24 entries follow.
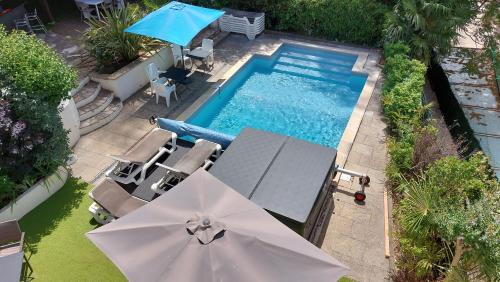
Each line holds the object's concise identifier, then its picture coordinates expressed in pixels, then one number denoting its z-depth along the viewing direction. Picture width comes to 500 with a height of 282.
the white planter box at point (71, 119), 11.67
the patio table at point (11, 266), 6.52
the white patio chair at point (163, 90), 14.25
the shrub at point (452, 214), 6.99
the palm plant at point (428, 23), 15.55
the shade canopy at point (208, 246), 5.48
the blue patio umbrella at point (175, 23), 13.80
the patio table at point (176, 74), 14.89
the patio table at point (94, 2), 17.60
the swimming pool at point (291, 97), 14.41
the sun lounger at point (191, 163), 9.98
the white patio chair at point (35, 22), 17.06
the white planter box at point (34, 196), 9.67
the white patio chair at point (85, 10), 18.47
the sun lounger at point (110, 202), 9.18
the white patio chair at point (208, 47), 16.78
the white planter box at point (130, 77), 14.31
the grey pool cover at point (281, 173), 8.34
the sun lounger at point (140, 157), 10.44
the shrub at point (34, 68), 10.00
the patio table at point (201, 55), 16.44
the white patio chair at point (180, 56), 16.17
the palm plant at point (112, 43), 14.88
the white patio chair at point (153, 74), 14.64
